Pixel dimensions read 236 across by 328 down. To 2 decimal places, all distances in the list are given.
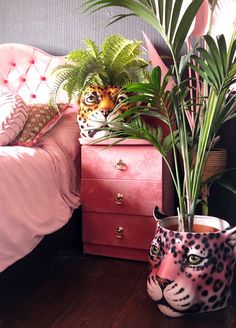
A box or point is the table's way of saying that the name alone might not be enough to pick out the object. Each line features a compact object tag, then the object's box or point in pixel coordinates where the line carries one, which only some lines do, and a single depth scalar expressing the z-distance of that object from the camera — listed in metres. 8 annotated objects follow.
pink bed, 1.12
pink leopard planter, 1.01
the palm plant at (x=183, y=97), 0.94
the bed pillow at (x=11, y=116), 1.43
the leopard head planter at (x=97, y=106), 1.50
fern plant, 1.52
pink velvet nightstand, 1.43
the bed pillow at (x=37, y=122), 1.49
